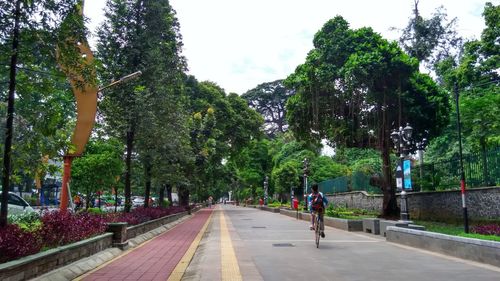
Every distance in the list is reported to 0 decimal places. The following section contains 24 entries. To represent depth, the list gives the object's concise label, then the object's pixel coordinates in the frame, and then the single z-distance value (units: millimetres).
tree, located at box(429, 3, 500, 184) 19609
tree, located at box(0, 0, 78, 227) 7176
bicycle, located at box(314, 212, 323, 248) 12656
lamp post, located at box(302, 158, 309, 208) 34094
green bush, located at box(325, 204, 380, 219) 23453
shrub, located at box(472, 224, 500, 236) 11451
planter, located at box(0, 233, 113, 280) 6103
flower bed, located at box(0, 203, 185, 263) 6551
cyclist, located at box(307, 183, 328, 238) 13109
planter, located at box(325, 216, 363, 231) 19062
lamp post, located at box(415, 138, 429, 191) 22245
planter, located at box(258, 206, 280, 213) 41816
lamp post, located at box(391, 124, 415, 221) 15812
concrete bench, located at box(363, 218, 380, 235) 17328
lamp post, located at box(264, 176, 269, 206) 53719
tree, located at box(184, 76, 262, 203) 35344
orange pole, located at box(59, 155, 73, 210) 12540
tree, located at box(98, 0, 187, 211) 17500
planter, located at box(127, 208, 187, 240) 14030
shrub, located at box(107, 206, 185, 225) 14344
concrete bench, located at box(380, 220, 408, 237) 15648
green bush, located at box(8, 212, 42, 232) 8591
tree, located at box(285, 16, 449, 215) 20812
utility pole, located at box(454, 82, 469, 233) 14032
